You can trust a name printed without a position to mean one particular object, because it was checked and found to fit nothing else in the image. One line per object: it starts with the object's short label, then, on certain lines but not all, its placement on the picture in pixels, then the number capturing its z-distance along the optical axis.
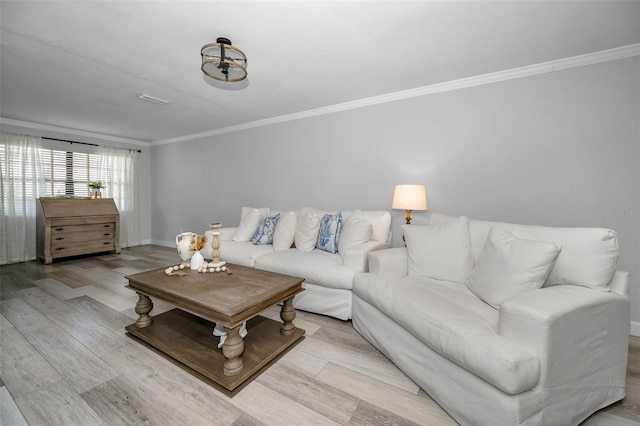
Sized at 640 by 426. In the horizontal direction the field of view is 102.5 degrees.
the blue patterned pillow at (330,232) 2.77
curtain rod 4.47
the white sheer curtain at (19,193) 4.02
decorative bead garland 2.05
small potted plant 4.81
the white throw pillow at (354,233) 2.56
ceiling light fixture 1.88
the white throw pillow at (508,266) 1.37
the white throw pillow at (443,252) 1.88
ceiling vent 3.13
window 4.49
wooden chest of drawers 4.10
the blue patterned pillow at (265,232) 3.21
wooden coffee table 1.47
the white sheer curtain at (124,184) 5.13
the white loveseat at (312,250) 2.27
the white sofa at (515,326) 1.05
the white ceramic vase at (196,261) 2.14
